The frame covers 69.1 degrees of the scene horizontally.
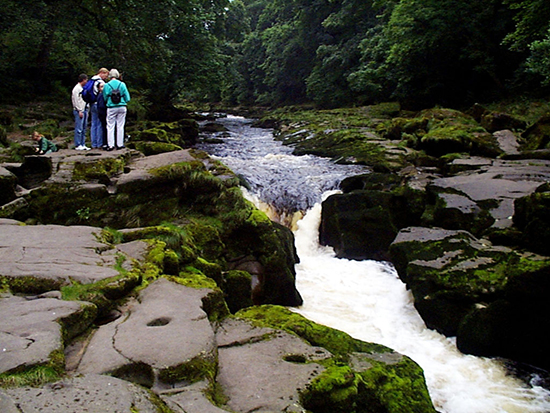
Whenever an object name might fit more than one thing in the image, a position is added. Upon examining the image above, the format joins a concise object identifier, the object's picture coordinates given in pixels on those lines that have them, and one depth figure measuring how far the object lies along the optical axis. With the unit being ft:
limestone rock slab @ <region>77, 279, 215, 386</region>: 9.40
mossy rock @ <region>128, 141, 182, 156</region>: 30.58
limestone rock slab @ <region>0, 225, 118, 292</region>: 12.50
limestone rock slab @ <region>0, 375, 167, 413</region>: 6.95
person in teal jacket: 27.66
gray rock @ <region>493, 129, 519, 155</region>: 40.93
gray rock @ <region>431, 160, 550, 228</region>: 26.80
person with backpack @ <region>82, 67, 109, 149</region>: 29.45
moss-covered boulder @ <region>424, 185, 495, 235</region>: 26.35
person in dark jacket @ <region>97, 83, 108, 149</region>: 29.14
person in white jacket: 31.35
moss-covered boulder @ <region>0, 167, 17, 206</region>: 20.43
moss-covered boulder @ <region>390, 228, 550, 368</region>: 18.49
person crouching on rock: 30.73
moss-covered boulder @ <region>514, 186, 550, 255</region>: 20.72
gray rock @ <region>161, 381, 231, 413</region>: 8.34
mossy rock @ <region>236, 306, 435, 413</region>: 10.10
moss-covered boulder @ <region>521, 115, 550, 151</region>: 40.29
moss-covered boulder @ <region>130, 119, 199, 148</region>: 44.29
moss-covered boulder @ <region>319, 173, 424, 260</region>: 33.17
